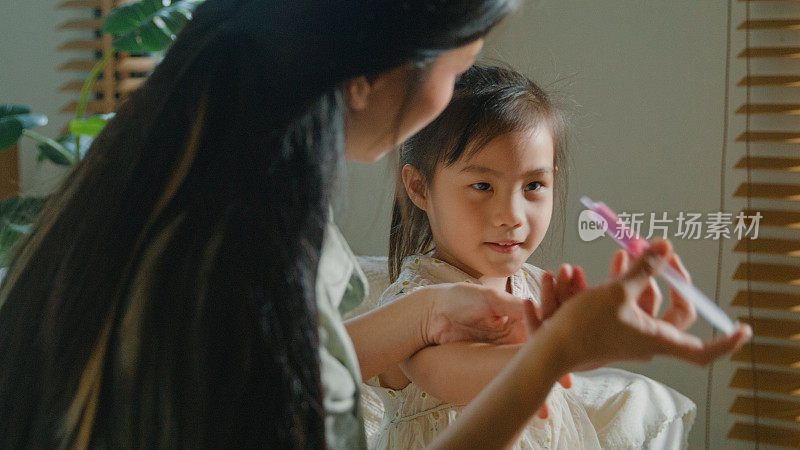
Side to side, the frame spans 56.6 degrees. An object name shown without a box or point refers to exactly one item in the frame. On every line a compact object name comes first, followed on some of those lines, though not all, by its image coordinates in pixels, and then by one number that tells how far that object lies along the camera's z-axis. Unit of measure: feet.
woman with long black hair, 1.54
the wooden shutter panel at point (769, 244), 6.01
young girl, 3.20
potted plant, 5.48
